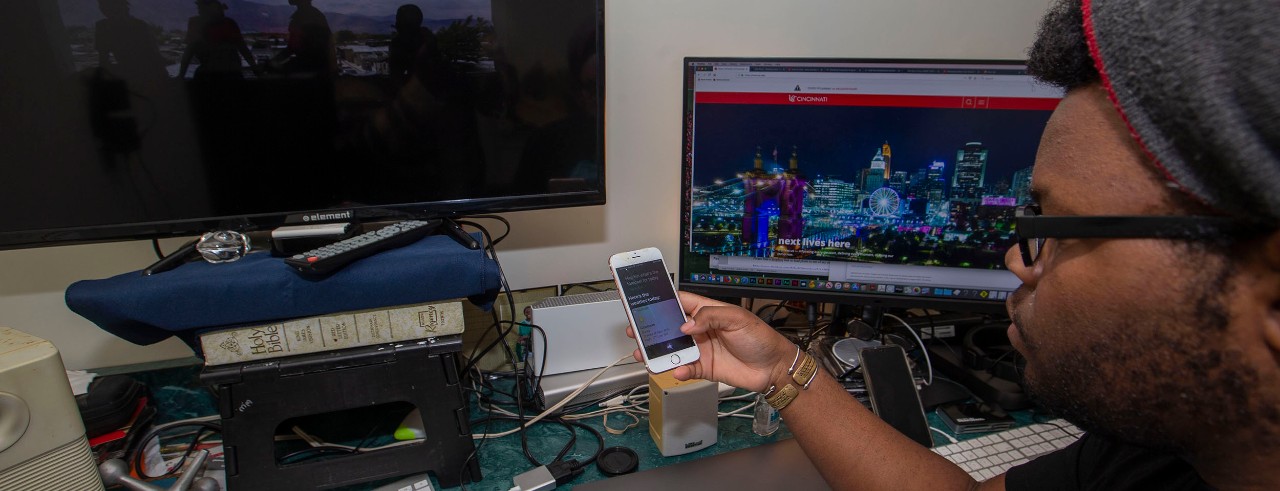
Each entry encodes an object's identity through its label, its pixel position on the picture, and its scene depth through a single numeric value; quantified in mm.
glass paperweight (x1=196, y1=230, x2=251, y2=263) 728
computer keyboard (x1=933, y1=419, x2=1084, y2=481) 794
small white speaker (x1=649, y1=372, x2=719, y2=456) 791
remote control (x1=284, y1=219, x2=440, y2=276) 654
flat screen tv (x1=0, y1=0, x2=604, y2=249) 680
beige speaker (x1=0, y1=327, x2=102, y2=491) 547
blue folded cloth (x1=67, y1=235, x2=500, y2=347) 635
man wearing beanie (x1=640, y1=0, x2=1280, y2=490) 331
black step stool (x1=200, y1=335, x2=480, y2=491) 684
